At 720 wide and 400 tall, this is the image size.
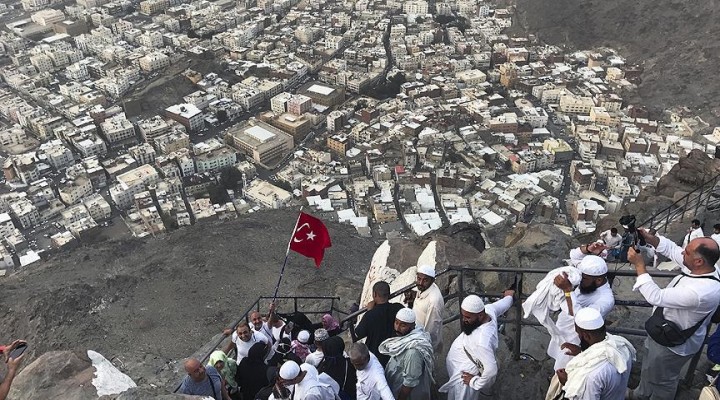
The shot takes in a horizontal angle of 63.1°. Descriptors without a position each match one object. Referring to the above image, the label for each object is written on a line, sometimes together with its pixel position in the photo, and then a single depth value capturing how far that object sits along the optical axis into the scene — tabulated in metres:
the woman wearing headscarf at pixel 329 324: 6.82
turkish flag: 8.04
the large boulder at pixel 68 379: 6.72
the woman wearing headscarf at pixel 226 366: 5.96
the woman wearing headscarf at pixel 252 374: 5.99
